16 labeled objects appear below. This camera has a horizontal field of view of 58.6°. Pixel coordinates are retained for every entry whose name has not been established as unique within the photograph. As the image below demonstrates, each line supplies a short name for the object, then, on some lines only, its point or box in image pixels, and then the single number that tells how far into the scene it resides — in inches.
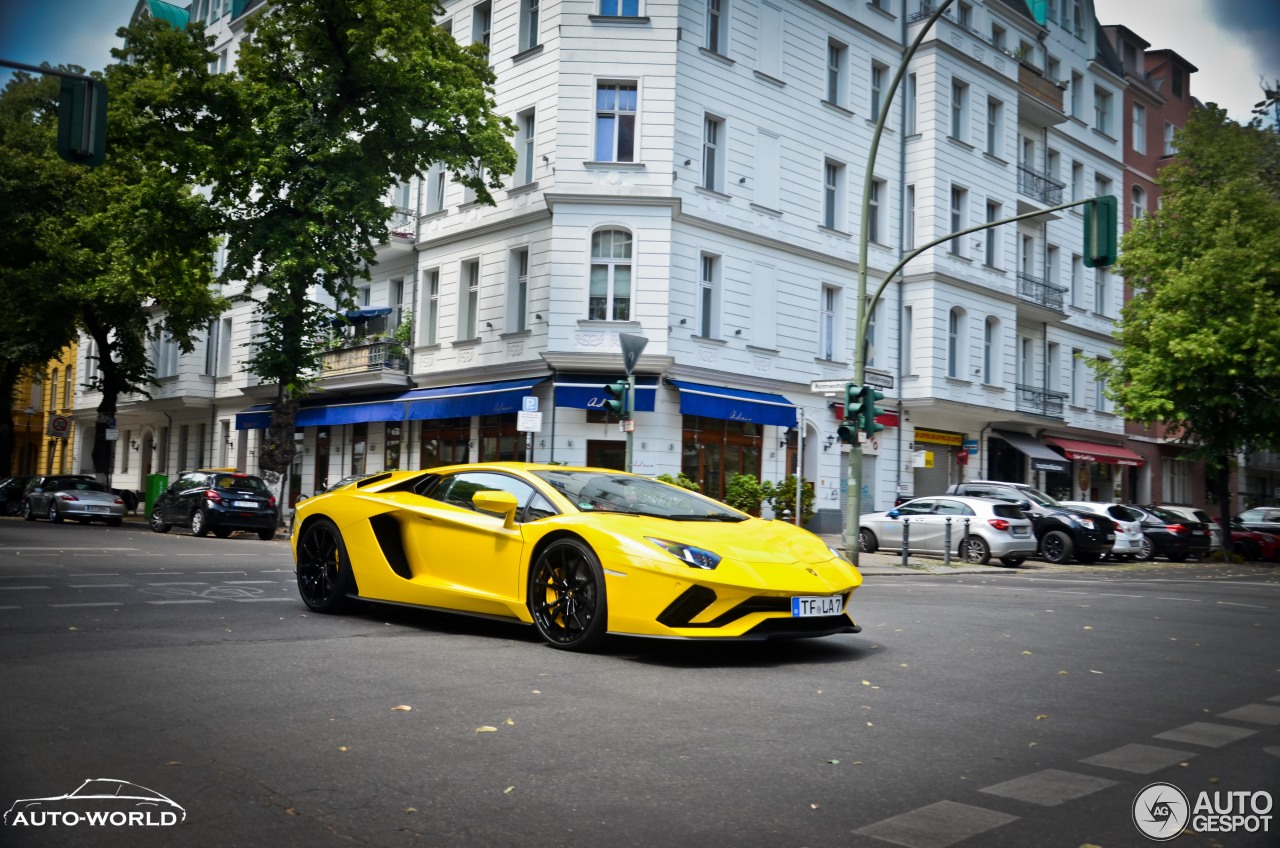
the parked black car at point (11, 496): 1531.7
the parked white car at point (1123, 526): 1115.9
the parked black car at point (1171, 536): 1171.3
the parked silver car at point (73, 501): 1296.8
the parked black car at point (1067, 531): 1032.8
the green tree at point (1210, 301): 1251.8
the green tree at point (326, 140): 1034.7
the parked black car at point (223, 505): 1014.4
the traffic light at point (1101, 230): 690.2
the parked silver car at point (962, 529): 960.3
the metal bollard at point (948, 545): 887.7
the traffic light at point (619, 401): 737.6
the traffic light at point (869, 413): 789.2
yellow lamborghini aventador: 294.7
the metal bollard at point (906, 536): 880.3
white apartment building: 1127.6
